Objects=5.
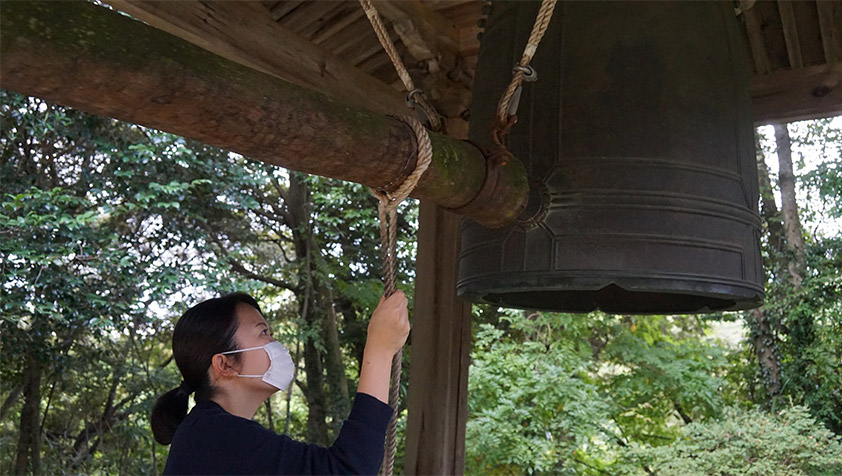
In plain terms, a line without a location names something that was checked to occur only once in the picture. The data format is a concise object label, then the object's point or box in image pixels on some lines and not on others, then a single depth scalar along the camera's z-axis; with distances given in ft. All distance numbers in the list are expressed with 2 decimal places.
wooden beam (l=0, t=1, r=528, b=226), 3.13
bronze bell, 5.68
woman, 4.07
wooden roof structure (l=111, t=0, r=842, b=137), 8.67
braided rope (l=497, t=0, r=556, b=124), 5.41
